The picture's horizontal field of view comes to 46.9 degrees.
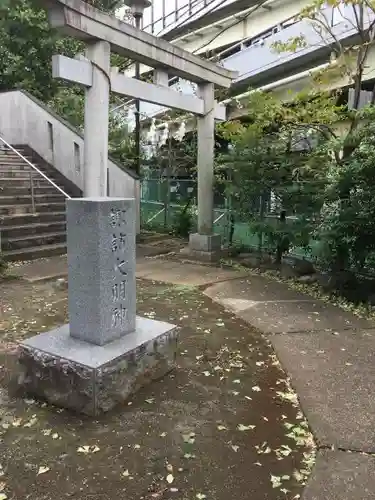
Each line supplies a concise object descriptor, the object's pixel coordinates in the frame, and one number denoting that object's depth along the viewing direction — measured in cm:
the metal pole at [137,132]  985
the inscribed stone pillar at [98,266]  326
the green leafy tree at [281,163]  689
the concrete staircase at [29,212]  813
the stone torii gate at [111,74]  558
